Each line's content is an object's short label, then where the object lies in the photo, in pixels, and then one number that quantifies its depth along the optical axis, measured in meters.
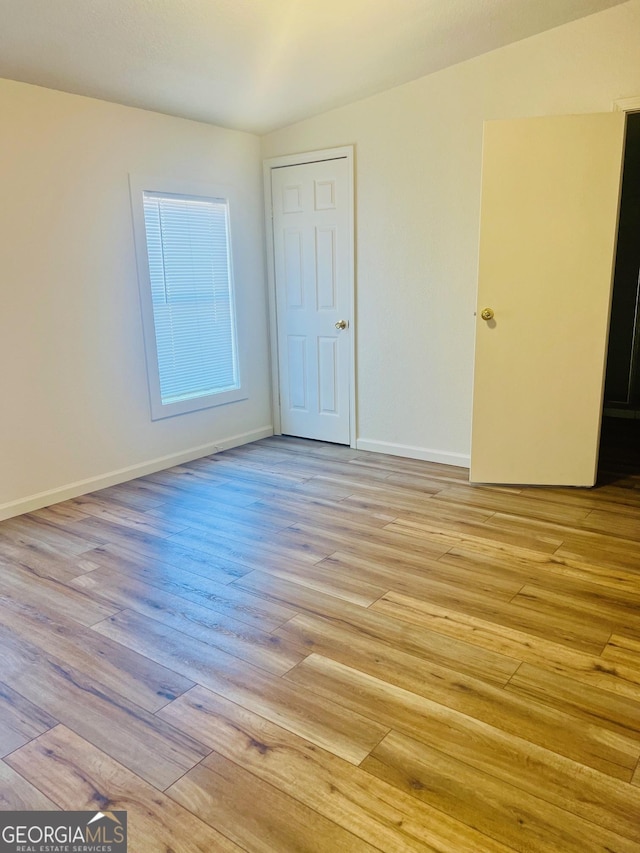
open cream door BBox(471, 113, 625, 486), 3.25
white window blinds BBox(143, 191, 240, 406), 4.08
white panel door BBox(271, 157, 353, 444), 4.41
